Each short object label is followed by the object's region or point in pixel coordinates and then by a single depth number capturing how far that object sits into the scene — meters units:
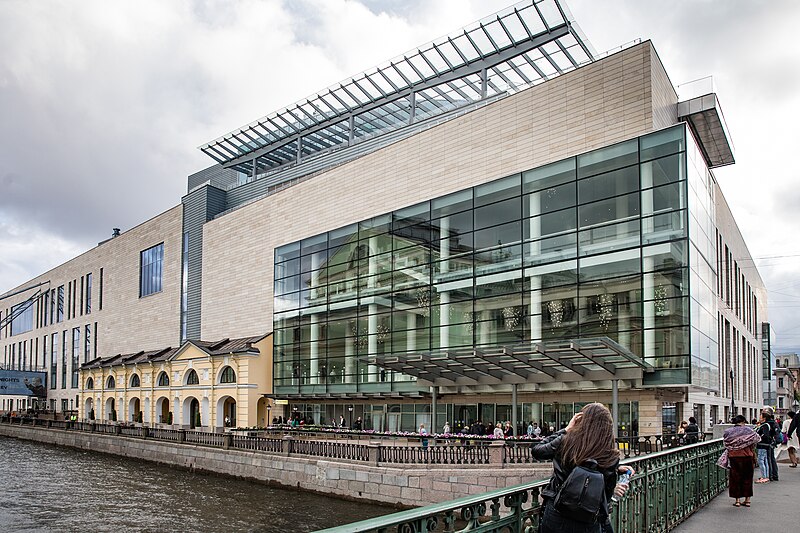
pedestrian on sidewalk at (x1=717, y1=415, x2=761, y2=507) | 10.55
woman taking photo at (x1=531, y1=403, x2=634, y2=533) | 4.34
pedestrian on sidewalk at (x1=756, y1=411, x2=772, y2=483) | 14.39
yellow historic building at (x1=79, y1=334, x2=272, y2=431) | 44.03
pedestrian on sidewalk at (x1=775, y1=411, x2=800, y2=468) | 15.78
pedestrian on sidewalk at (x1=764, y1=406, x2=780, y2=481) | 14.55
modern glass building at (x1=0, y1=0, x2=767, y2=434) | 26.48
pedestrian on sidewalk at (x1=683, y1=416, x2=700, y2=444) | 21.72
